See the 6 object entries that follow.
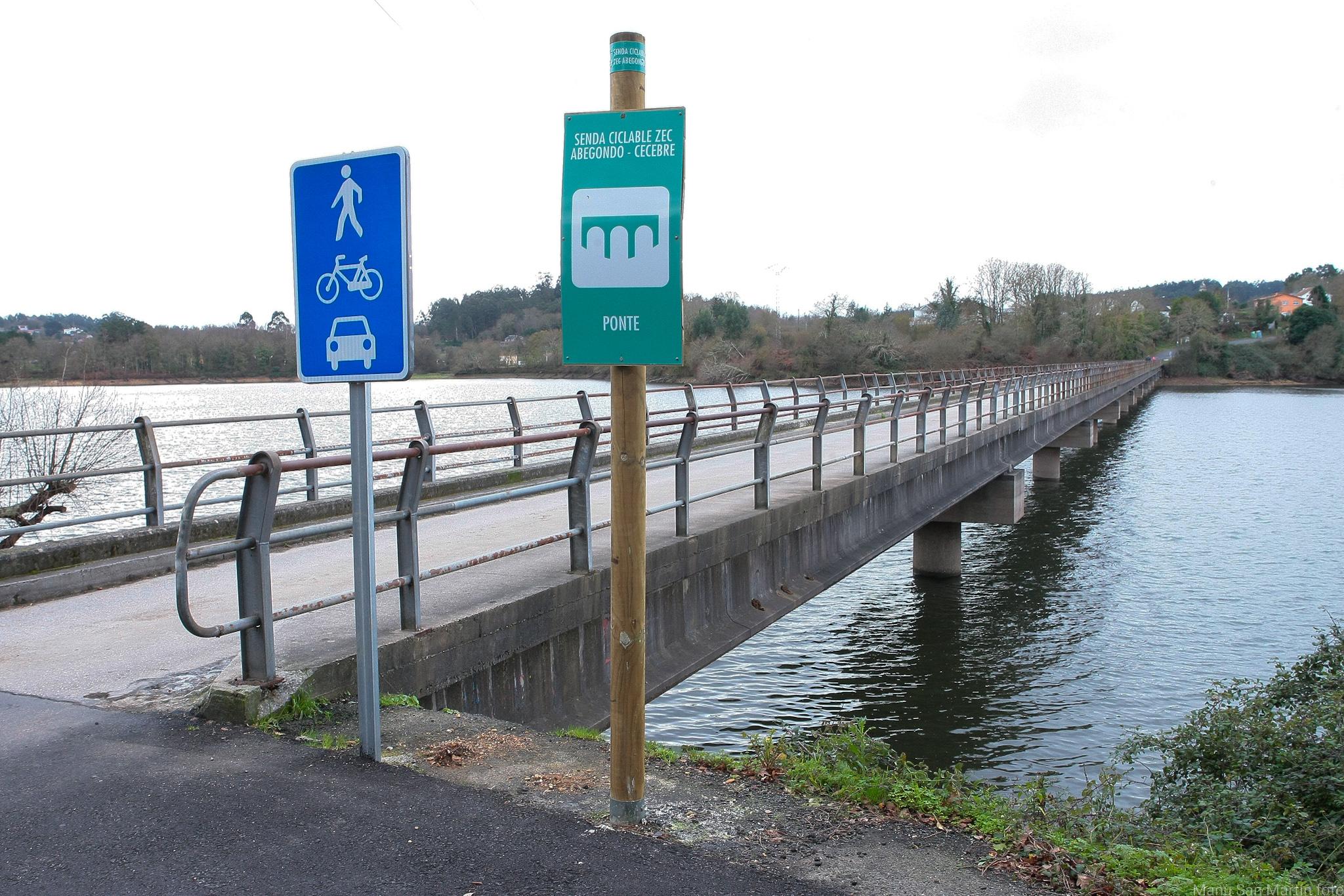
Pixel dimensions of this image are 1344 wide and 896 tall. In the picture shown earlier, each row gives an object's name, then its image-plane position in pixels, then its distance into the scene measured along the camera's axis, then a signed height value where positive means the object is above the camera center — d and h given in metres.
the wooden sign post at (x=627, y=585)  3.83 -0.79
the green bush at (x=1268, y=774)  6.31 -2.89
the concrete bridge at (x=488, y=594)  5.20 -1.61
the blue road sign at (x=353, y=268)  4.12 +0.43
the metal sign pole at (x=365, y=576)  4.38 -0.84
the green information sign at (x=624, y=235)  3.59 +0.48
